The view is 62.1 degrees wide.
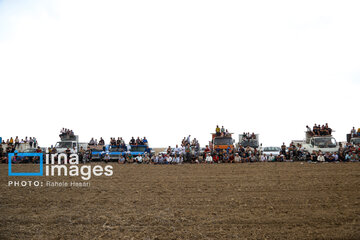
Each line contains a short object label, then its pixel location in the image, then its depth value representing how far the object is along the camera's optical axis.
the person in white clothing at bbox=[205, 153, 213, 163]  22.91
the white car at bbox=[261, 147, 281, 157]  24.41
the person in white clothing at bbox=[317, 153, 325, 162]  20.81
